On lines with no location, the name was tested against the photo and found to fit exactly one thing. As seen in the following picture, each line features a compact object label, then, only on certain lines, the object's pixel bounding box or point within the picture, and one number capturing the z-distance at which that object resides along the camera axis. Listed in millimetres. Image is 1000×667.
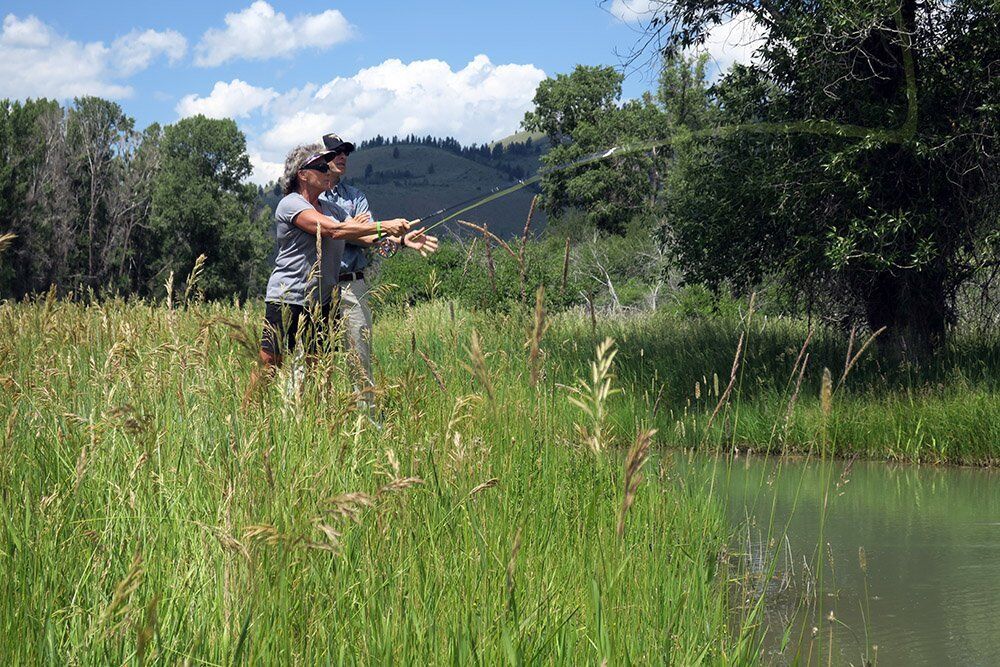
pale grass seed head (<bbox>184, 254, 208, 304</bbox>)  4551
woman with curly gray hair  5664
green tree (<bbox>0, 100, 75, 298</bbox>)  46750
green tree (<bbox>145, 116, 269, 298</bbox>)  58781
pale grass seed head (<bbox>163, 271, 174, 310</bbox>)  4473
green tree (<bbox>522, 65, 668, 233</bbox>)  50562
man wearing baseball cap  5742
